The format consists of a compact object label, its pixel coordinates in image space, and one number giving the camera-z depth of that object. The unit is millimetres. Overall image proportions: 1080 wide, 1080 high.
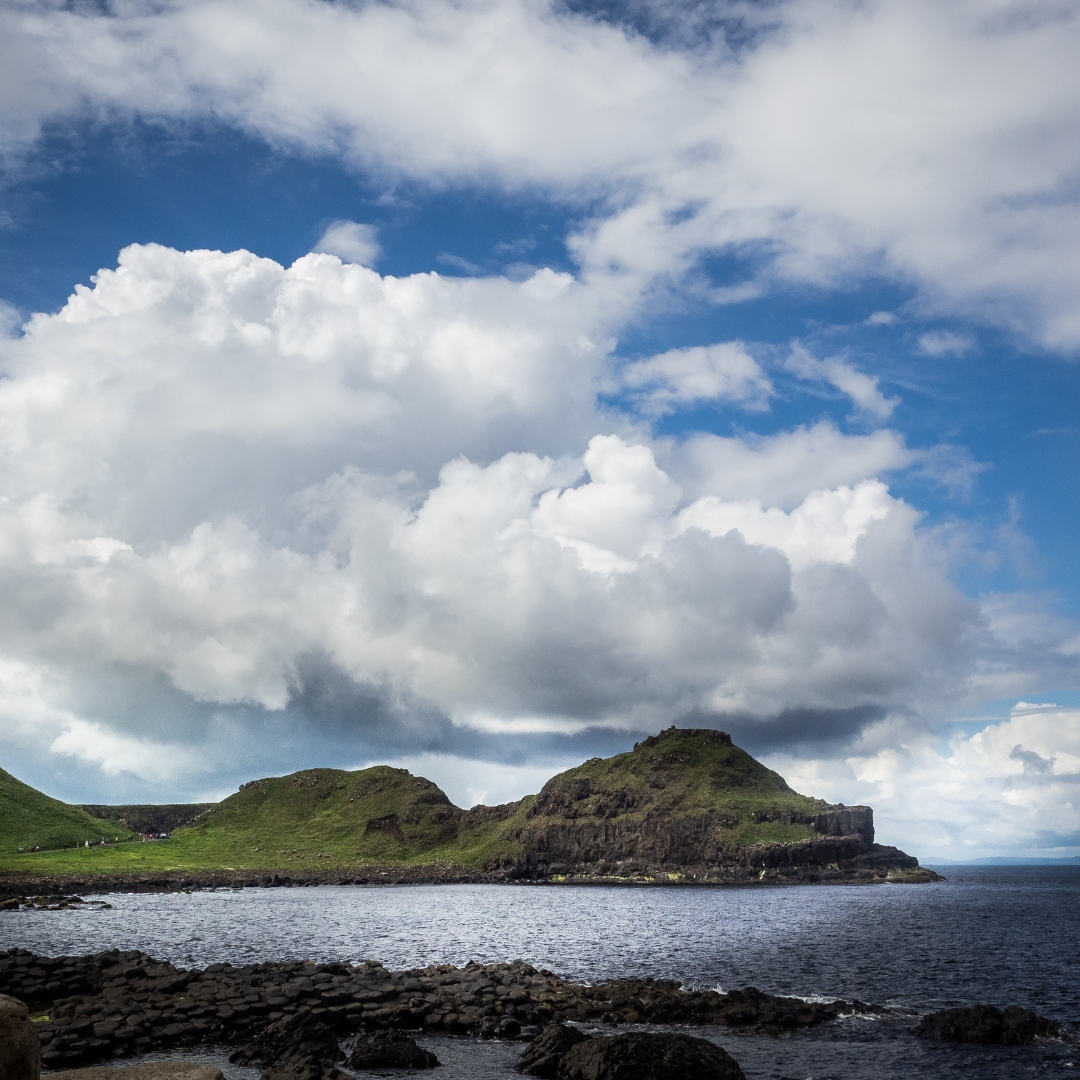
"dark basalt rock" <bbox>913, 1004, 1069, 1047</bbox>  46281
